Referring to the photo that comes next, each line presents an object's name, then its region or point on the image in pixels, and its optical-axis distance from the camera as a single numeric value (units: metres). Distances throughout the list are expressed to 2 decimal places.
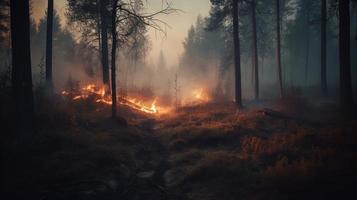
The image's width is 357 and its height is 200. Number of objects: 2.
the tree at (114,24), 13.34
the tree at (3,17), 28.77
